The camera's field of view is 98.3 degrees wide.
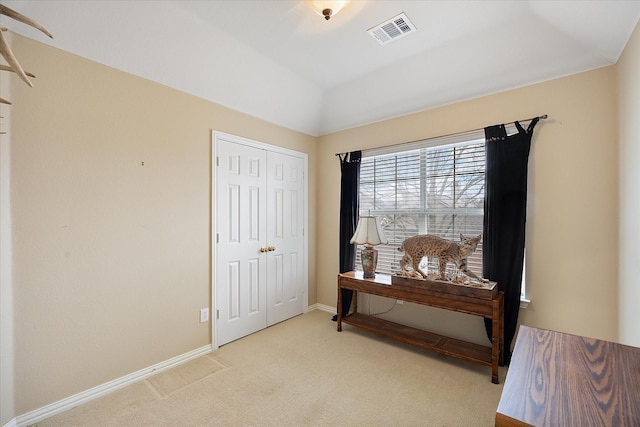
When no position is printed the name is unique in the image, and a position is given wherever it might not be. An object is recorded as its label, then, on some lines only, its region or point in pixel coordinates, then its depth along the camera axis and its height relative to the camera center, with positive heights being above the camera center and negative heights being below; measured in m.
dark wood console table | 2.19 -0.89
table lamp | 2.87 -0.28
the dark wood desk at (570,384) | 0.73 -0.53
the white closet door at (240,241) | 2.78 -0.31
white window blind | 2.65 +0.25
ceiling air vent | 2.08 +1.45
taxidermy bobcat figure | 2.39 -0.34
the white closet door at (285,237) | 3.27 -0.30
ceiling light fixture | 1.79 +1.36
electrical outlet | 2.62 -0.98
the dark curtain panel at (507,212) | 2.32 +0.02
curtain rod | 2.26 +0.80
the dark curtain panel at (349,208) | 3.40 +0.06
